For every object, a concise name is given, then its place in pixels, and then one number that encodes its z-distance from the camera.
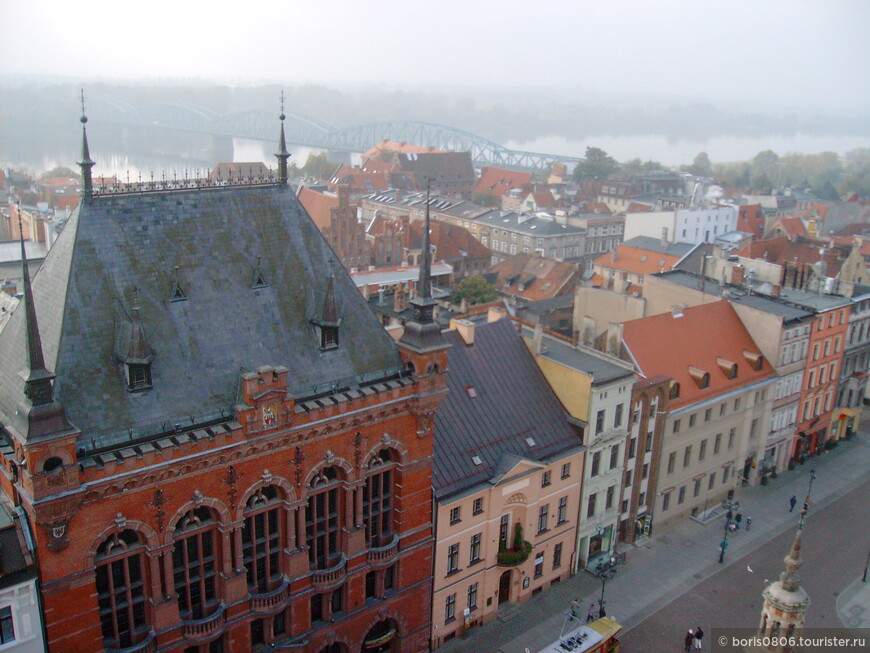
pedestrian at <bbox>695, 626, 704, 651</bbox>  47.53
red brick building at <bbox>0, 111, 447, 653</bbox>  30.06
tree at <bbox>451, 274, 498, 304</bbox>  94.12
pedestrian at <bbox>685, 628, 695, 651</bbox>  47.00
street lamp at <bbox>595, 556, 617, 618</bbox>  53.44
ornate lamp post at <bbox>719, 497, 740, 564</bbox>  56.06
